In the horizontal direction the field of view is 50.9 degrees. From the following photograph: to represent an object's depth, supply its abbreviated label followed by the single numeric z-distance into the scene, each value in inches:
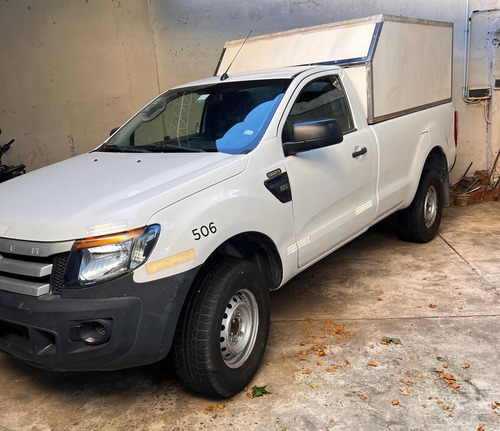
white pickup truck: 101.3
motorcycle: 215.2
